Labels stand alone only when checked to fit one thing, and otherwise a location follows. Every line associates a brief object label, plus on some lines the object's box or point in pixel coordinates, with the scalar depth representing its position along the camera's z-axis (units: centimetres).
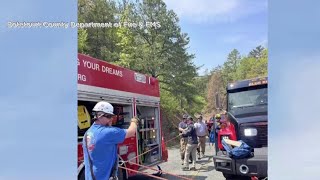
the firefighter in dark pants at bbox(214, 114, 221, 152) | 407
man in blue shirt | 221
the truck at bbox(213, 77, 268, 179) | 331
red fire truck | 306
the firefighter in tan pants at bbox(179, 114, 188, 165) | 562
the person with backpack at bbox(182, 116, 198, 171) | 529
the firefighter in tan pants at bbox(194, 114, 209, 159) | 636
